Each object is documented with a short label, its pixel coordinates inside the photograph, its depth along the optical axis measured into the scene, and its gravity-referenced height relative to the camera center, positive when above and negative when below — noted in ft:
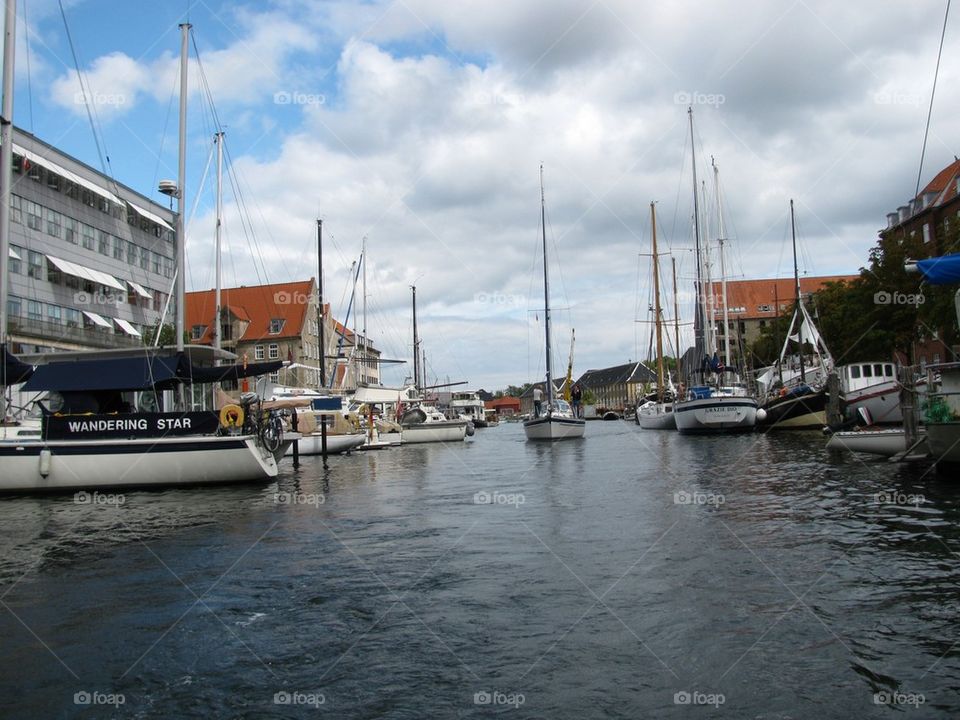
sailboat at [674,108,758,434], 155.43 -1.93
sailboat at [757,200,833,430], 151.23 -1.95
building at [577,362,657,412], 624.96 +5.03
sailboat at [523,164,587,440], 161.79 -5.95
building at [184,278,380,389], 314.35 +33.33
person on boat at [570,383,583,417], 179.24 -1.45
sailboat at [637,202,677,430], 214.90 -4.68
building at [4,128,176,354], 159.63 +34.95
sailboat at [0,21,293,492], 74.18 -2.04
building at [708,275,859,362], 464.24 +50.80
